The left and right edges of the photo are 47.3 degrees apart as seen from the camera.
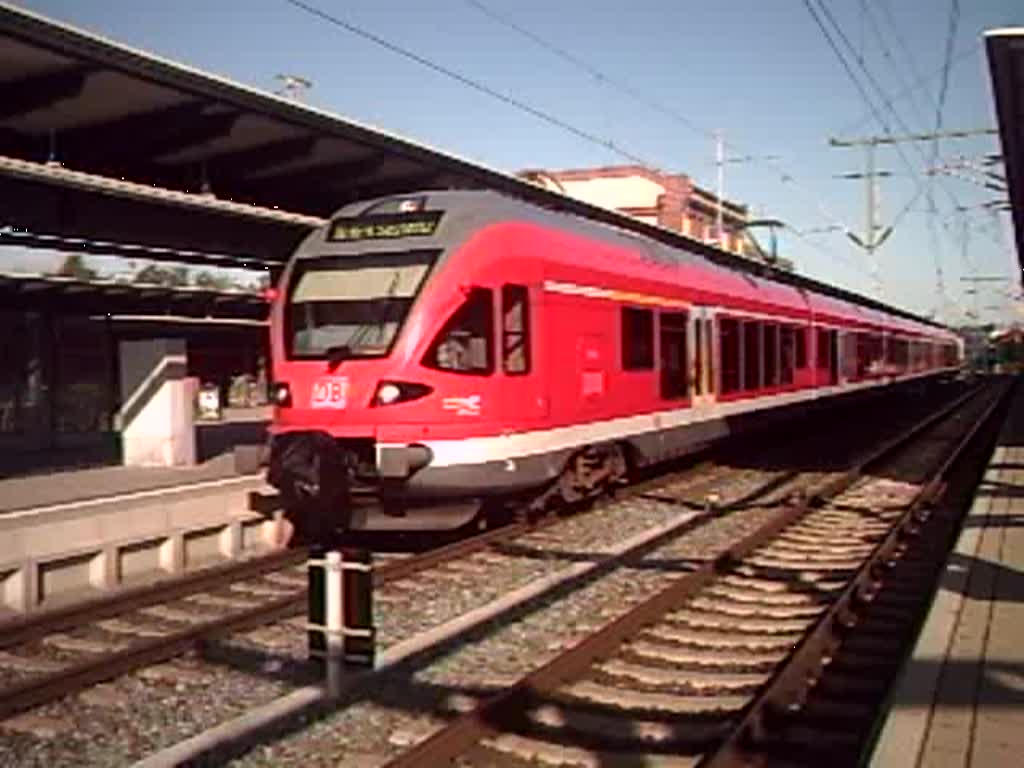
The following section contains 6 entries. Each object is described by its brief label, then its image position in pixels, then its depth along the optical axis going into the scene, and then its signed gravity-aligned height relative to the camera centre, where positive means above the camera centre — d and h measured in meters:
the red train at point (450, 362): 10.09 +0.12
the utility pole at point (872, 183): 22.86 +4.49
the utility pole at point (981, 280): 54.59 +4.24
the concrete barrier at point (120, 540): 8.98 -1.38
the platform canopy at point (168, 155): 10.69 +2.75
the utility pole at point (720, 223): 37.19 +4.79
